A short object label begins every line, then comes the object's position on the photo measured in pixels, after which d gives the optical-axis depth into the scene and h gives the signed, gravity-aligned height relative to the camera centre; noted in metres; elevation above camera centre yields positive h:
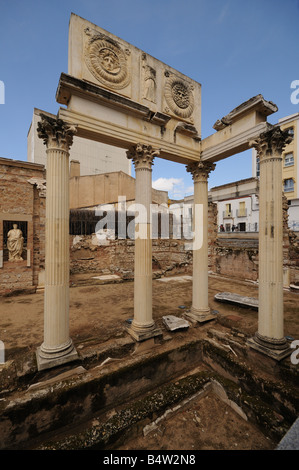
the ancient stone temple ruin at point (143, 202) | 3.90 +0.67
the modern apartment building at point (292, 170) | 21.31 +6.98
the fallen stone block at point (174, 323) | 5.30 -2.36
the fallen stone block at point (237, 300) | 7.01 -2.35
